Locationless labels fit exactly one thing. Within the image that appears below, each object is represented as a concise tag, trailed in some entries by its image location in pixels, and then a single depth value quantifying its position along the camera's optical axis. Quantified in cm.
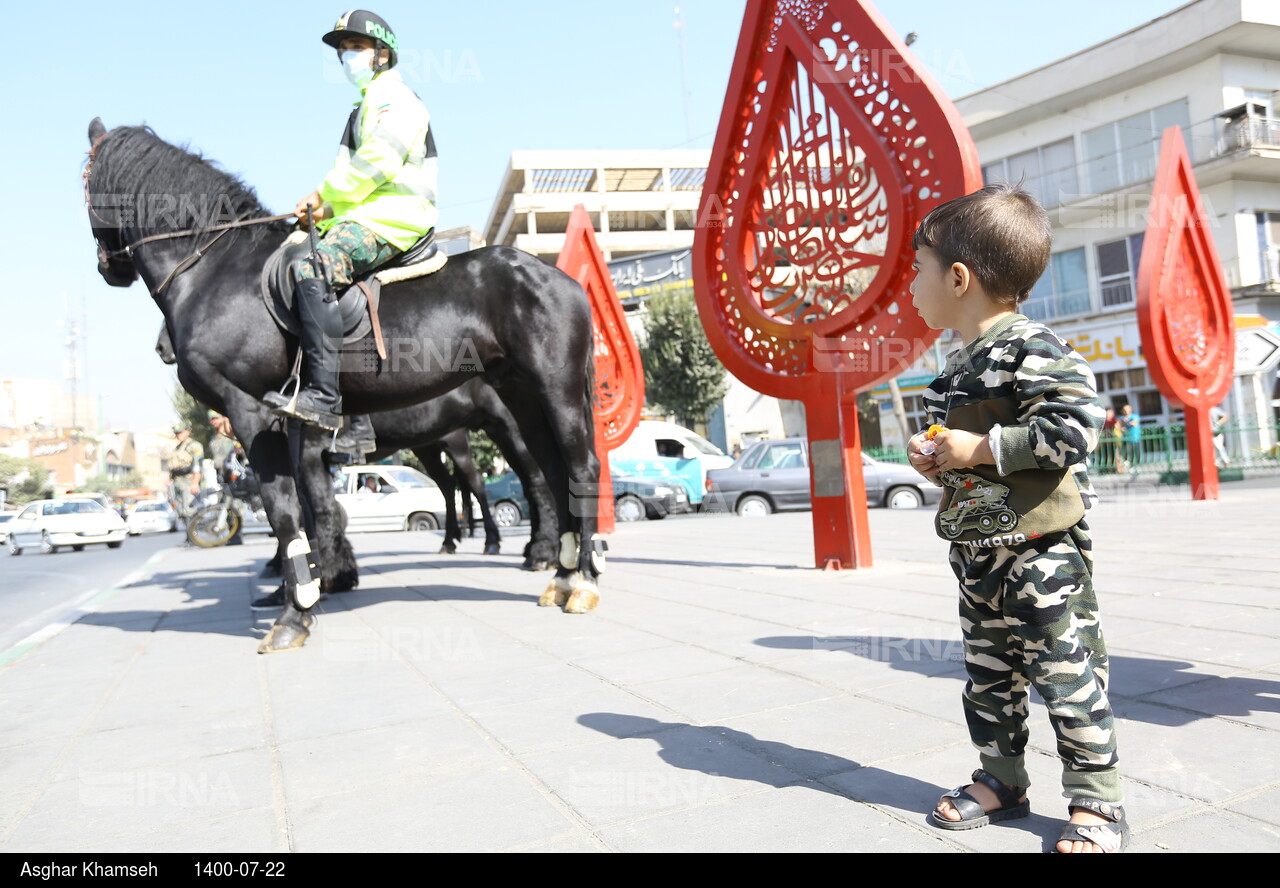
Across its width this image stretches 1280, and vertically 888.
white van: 1950
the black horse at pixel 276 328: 516
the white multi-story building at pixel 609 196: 5575
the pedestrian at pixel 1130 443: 1948
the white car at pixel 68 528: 2417
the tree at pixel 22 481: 6831
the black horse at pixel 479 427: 820
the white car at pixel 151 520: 3512
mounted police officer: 492
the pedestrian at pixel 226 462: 1723
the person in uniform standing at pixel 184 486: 2159
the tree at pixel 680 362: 3219
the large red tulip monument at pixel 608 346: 1153
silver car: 1739
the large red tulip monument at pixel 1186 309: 1073
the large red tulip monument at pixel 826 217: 608
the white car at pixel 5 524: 3057
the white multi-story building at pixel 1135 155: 2556
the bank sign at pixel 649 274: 4091
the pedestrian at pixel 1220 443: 1980
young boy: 194
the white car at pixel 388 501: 2000
